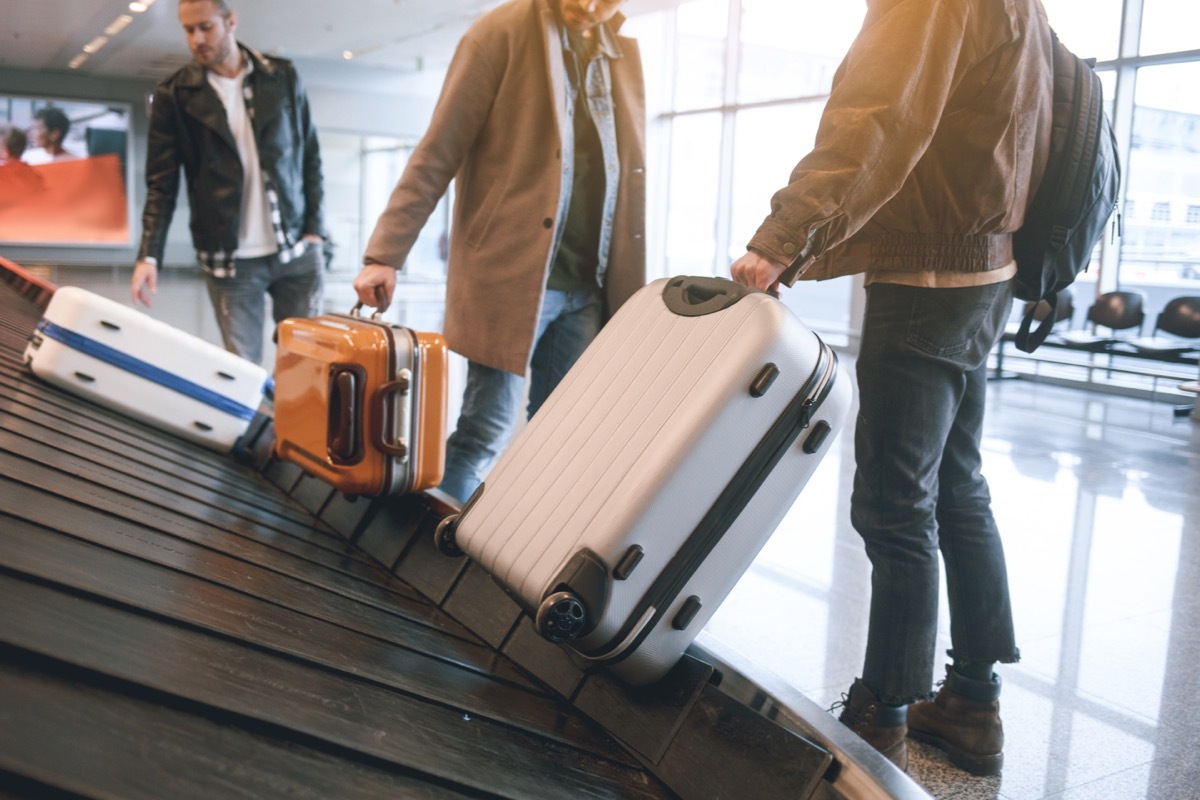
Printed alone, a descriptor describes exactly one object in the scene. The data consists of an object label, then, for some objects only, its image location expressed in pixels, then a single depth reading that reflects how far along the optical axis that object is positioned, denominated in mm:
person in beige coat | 2434
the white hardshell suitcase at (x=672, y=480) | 1337
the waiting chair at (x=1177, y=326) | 7637
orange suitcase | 2227
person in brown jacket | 1565
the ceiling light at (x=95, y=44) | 15865
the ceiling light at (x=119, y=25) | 14266
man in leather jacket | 3736
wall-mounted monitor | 19219
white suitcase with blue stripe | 2898
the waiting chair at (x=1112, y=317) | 8211
